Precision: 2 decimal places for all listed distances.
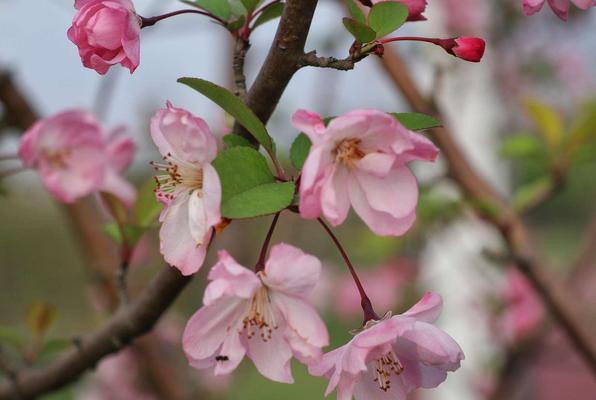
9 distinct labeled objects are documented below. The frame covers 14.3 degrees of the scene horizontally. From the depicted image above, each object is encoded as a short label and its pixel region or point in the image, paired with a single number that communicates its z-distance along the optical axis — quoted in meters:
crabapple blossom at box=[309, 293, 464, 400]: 0.67
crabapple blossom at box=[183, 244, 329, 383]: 0.66
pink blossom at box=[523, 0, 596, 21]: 0.67
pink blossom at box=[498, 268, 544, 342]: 1.70
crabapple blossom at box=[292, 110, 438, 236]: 0.65
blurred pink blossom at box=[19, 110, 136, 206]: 0.89
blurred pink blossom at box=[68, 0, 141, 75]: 0.67
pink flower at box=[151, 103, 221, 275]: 0.66
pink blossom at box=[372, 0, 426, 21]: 0.68
